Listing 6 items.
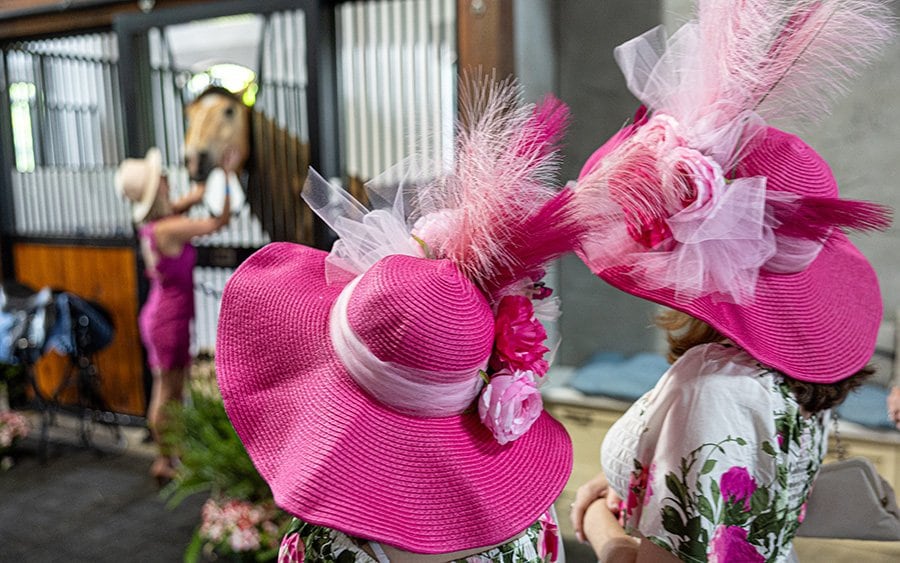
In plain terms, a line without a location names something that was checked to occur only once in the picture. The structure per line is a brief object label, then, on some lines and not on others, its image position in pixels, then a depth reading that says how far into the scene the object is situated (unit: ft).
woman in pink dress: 9.61
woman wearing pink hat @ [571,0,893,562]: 2.60
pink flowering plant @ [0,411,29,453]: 10.90
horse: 9.36
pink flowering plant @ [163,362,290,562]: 7.24
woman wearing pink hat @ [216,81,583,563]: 2.17
